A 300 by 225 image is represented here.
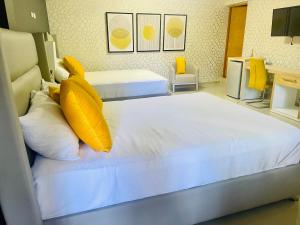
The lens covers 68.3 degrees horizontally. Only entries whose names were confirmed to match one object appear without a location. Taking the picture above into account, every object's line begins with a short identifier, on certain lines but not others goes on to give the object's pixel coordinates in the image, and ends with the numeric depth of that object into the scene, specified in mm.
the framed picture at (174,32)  5406
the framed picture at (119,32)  4996
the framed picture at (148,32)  5195
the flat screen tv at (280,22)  3924
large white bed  1047
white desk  3593
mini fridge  4621
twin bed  3428
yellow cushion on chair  5492
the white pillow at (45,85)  2093
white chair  5242
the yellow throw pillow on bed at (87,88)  1522
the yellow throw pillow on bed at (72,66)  3614
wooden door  5443
